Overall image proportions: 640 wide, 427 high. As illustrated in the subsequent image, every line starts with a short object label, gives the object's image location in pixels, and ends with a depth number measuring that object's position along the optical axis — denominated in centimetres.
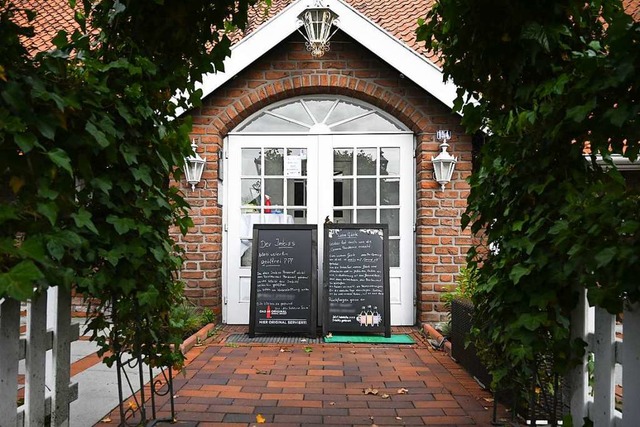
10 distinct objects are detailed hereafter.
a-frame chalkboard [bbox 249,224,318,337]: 569
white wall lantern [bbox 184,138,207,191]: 594
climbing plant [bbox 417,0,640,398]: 162
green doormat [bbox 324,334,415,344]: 541
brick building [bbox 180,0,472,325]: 602
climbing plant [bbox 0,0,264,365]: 155
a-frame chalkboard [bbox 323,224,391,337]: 571
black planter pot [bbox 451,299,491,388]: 385
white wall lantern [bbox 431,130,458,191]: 589
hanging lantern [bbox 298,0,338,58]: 546
